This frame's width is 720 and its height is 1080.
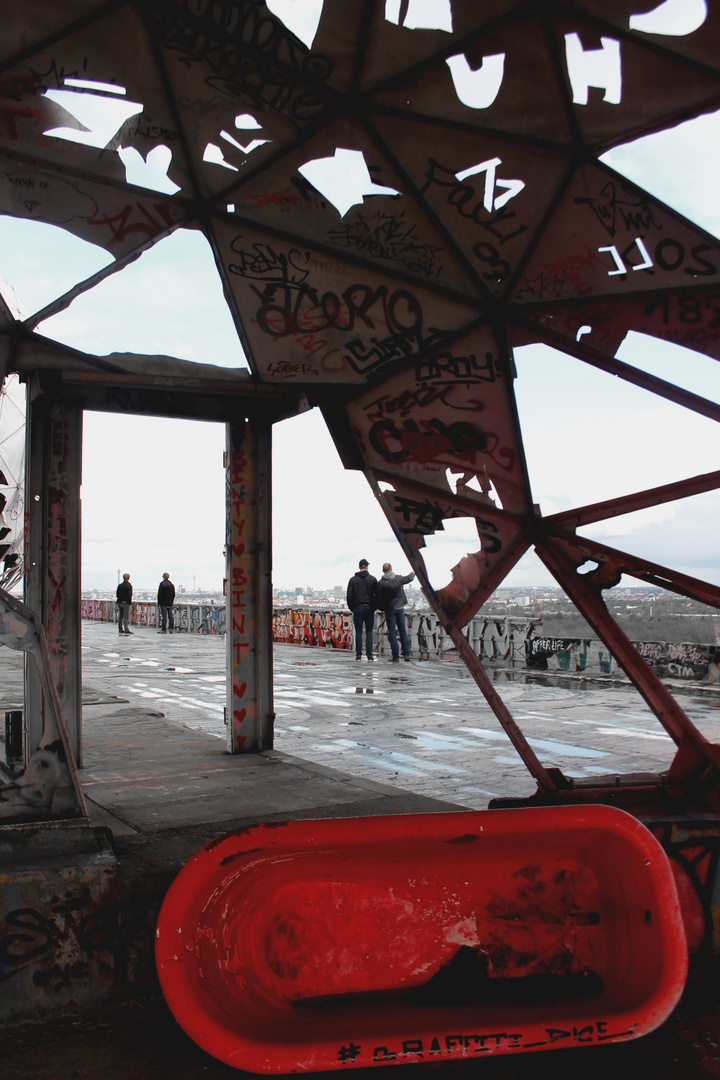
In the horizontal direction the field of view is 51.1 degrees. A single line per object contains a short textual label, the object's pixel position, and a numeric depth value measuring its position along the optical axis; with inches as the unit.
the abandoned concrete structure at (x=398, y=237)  174.9
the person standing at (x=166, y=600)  1141.1
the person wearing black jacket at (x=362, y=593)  644.1
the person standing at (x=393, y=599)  634.2
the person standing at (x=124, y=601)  1065.7
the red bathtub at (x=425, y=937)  114.2
